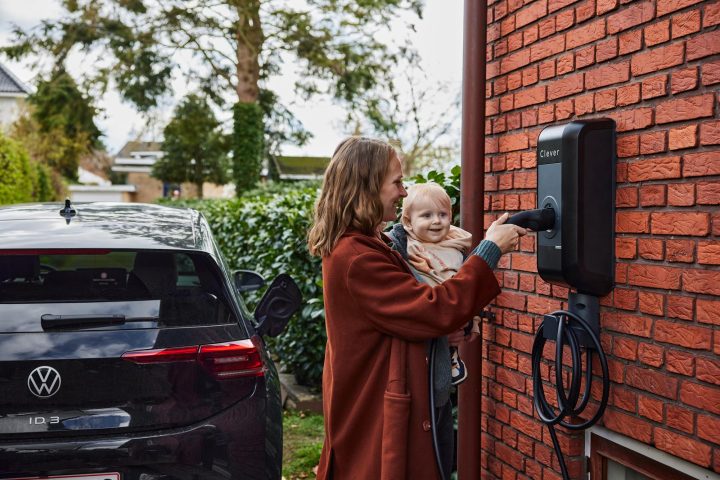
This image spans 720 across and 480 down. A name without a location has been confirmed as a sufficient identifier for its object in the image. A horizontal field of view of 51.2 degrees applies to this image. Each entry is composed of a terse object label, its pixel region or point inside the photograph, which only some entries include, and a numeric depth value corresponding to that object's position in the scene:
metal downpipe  3.24
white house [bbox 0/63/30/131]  42.44
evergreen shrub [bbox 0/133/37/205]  19.80
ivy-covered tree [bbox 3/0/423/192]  24.33
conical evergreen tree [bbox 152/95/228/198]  38.47
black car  2.87
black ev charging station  2.44
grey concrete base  6.44
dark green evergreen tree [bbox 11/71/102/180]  25.97
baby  2.74
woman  2.32
